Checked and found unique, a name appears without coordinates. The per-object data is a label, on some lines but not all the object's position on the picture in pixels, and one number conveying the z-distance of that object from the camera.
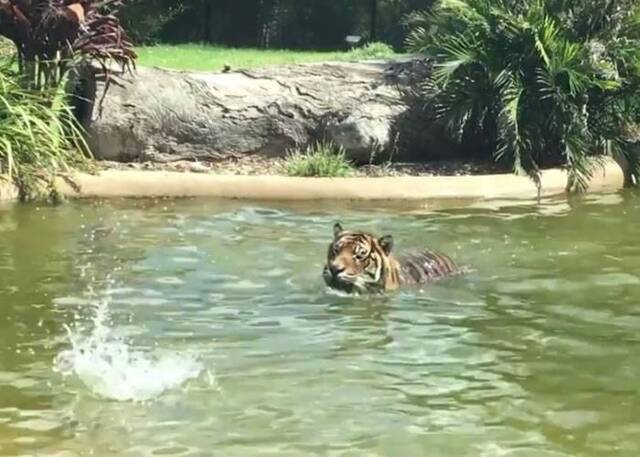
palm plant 13.85
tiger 8.24
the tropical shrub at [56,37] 13.20
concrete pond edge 12.10
